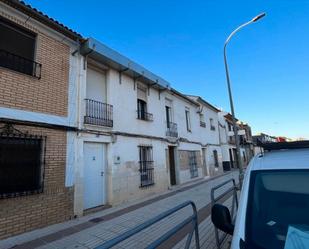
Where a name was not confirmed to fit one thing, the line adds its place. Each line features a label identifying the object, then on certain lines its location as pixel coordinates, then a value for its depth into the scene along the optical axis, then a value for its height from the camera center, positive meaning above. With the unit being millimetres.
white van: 1687 -460
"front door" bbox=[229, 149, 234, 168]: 24391 -24
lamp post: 9164 +3720
